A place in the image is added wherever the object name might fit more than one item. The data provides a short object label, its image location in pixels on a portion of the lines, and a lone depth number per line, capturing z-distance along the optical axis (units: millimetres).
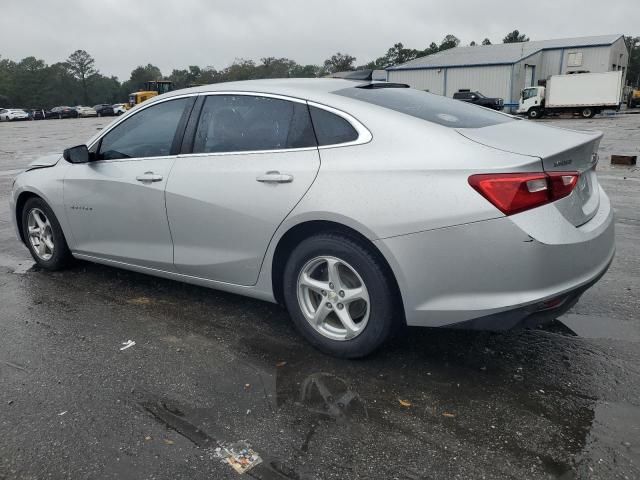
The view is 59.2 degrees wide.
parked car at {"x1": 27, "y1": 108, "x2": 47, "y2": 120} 66606
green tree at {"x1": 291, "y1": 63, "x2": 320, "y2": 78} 107612
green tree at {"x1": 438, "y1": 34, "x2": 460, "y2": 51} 91875
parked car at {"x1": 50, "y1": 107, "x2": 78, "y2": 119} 67250
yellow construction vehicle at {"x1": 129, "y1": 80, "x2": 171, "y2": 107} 48294
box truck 36875
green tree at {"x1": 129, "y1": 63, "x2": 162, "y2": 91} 115250
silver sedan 2773
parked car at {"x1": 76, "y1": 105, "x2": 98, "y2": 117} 69375
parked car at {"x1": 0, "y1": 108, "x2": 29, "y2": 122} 62438
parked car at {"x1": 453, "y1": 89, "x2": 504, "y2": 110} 37500
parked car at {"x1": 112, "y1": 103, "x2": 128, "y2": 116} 65050
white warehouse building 47688
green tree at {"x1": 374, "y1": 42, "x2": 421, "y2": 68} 97500
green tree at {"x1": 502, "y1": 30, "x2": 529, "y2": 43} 102125
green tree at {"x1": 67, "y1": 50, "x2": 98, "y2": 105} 114312
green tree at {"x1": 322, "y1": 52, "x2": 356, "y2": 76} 108188
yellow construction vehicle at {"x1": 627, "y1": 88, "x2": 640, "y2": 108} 51781
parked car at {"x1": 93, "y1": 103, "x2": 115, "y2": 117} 68312
